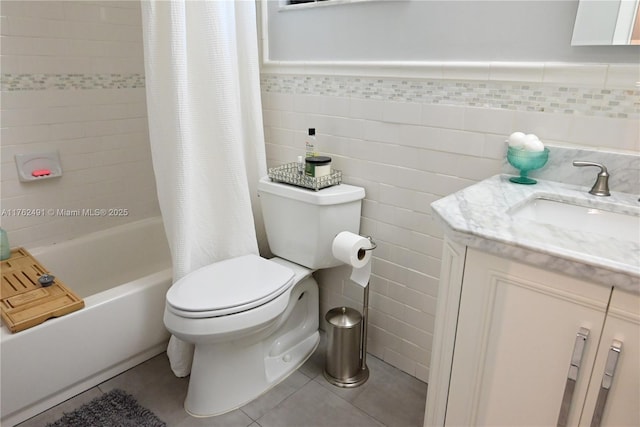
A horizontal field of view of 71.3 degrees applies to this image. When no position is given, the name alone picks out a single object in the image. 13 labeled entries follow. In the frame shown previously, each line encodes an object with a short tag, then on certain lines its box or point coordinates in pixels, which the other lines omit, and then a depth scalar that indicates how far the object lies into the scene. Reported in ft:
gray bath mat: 5.23
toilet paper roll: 5.46
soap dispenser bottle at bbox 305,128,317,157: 6.10
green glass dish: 4.31
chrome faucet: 4.05
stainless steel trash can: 5.89
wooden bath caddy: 4.99
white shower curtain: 5.32
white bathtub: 4.99
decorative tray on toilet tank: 5.85
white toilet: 4.98
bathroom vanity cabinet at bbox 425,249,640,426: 2.92
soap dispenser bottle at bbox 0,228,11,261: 6.25
